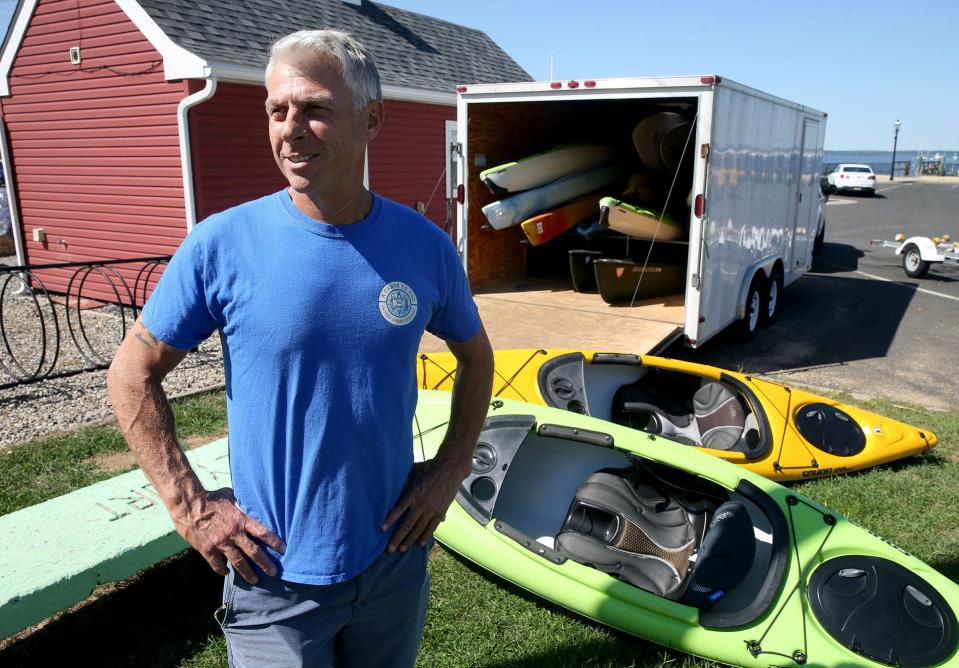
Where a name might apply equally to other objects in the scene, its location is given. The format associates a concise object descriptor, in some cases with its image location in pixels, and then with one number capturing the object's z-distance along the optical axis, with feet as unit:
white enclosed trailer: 22.68
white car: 120.06
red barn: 31.94
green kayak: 10.00
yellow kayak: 16.62
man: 5.46
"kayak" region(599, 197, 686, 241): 27.20
